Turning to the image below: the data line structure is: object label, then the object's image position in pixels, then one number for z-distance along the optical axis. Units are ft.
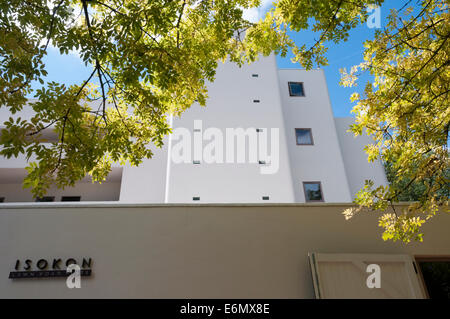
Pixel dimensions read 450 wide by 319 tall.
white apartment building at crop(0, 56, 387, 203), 36.47
